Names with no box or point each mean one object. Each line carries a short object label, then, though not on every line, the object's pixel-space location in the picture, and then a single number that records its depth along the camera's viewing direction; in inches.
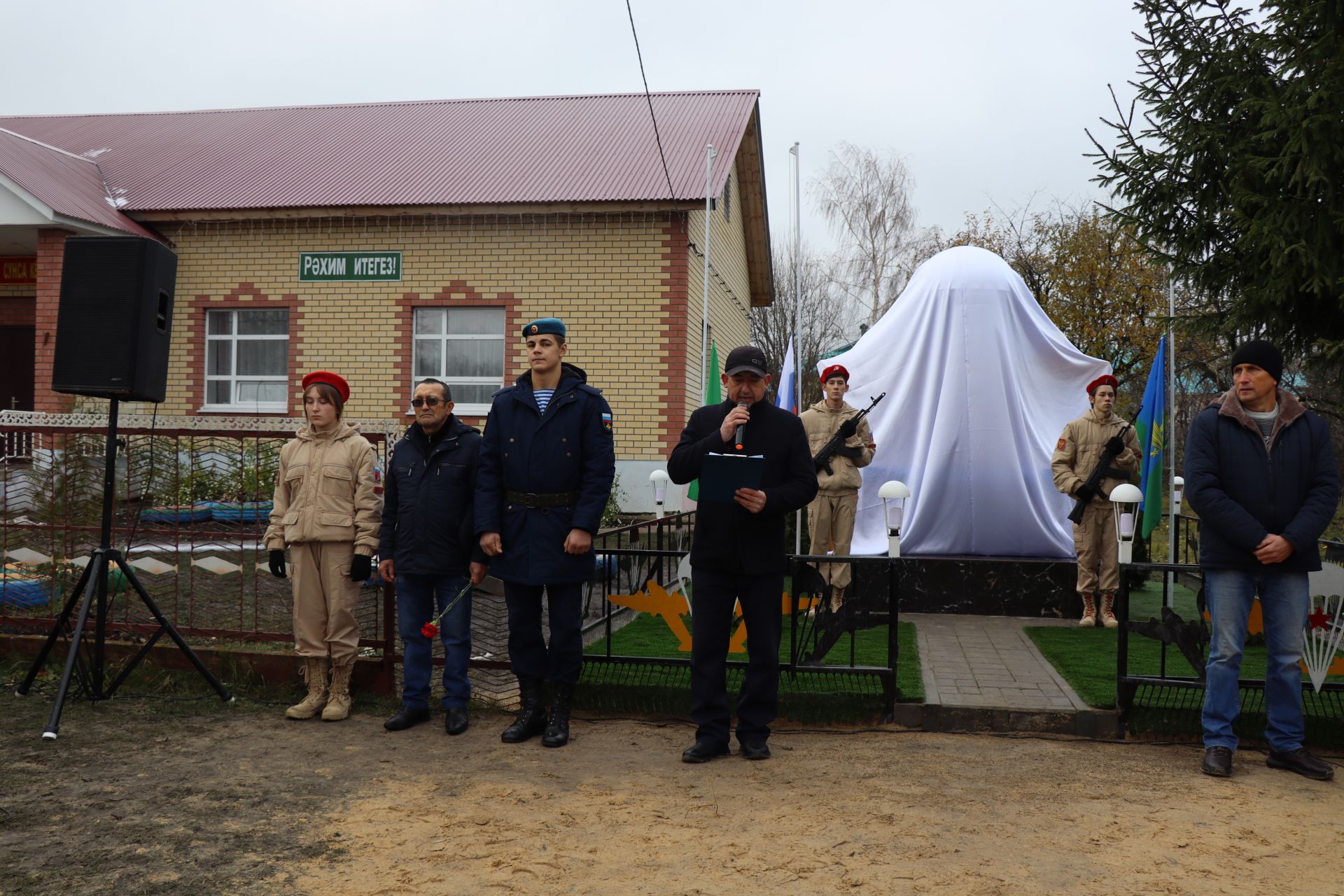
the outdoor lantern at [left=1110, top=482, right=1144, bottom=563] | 300.4
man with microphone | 199.3
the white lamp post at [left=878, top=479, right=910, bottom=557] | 260.2
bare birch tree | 1286.9
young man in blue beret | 207.9
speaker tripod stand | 227.6
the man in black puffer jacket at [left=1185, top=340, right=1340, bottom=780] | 190.5
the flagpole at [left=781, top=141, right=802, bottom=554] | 521.0
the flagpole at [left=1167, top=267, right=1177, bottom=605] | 322.0
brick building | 554.6
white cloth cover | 384.5
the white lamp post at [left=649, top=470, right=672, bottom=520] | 400.2
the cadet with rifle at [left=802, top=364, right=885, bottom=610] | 331.0
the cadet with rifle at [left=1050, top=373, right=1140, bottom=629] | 331.6
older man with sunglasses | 218.8
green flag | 481.7
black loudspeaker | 225.6
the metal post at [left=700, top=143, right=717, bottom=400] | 498.4
